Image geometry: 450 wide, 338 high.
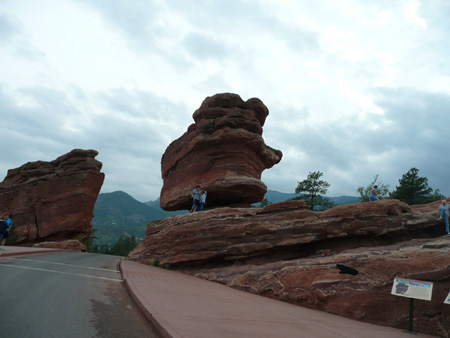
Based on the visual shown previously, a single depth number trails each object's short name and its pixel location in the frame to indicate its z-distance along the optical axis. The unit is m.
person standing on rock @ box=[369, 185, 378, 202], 13.75
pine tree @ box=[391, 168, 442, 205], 36.66
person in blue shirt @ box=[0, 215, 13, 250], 15.11
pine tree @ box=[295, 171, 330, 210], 42.82
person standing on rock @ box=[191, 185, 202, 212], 17.75
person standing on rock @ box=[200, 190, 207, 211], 17.94
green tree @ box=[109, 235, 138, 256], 72.12
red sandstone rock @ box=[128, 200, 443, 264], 11.50
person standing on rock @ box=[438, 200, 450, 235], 11.35
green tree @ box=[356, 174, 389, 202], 47.54
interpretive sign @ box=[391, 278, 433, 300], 6.14
